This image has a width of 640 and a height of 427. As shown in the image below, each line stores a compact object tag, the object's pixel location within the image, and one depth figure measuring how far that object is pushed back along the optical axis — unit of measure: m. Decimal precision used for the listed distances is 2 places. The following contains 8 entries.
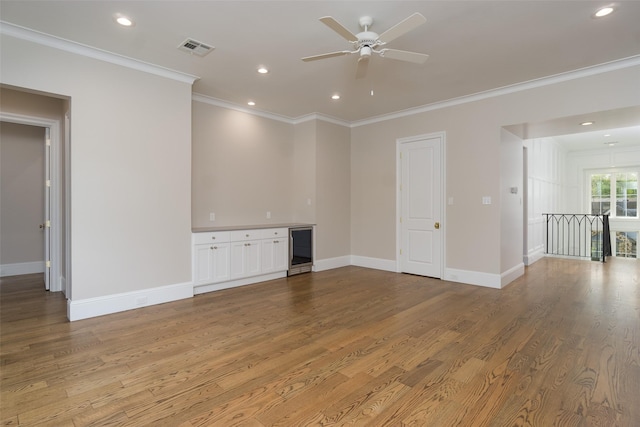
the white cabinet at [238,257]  4.50
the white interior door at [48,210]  4.57
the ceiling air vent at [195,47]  3.36
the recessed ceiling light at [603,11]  2.76
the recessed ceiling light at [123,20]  2.90
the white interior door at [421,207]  5.51
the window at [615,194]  9.99
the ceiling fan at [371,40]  2.49
